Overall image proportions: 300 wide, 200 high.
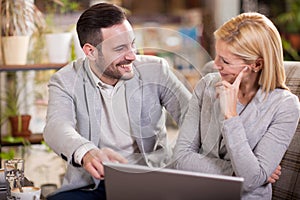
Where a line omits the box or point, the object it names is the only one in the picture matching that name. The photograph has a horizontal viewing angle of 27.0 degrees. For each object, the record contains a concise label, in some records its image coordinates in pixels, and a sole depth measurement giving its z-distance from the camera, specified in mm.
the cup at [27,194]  1753
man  1771
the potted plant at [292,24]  5621
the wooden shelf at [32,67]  2734
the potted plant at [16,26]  2742
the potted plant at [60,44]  2793
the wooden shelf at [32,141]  2908
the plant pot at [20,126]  2961
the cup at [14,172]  1851
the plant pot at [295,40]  5923
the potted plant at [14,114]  2969
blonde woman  1830
